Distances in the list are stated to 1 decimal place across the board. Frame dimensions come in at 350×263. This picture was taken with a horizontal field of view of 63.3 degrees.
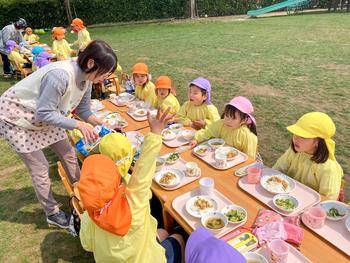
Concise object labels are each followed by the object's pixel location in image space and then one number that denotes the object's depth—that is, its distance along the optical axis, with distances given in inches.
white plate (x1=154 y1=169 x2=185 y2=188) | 115.0
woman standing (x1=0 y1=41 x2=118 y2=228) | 114.3
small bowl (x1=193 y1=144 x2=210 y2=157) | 134.3
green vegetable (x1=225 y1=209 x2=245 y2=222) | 94.5
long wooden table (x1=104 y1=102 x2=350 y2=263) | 80.4
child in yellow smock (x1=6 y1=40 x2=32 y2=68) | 384.8
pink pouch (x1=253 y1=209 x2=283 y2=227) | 90.4
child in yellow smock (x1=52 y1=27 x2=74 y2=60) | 393.1
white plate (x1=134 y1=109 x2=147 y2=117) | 185.4
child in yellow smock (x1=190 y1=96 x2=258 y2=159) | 142.7
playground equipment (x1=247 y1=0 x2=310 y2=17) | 999.6
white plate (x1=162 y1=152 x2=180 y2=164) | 130.6
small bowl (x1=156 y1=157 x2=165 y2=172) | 127.9
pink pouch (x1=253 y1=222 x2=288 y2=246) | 84.4
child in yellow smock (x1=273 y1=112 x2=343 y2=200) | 106.7
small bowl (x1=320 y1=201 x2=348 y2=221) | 90.4
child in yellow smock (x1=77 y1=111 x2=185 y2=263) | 74.3
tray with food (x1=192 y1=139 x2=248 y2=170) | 124.5
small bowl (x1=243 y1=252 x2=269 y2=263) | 78.2
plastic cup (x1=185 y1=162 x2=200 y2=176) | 120.0
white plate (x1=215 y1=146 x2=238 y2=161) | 132.5
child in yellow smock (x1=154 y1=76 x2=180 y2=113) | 197.3
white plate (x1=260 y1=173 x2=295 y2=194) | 104.7
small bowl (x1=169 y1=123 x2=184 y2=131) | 163.6
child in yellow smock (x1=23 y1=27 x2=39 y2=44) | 553.0
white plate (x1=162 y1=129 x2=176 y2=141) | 152.2
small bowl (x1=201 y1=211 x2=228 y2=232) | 93.0
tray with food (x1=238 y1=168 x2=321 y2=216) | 97.0
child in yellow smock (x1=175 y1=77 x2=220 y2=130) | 177.6
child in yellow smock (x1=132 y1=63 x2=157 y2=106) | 221.5
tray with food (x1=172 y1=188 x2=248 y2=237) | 92.9
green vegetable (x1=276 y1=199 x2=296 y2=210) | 96.2
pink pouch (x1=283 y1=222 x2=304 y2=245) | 83.4
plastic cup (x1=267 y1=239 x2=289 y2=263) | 77.8
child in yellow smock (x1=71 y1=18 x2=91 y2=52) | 402.9
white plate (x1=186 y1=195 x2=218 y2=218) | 99.0
